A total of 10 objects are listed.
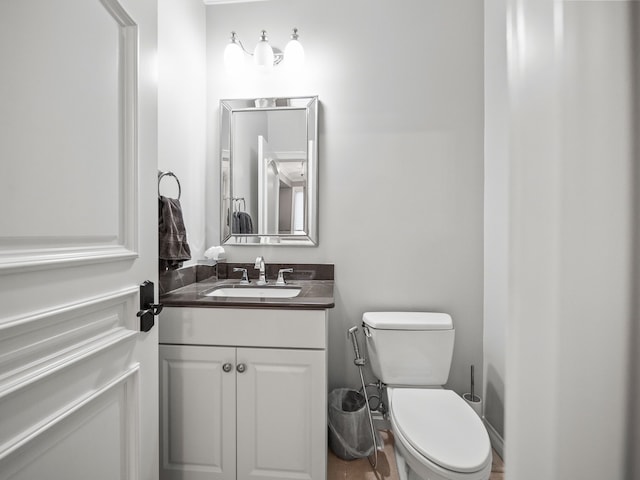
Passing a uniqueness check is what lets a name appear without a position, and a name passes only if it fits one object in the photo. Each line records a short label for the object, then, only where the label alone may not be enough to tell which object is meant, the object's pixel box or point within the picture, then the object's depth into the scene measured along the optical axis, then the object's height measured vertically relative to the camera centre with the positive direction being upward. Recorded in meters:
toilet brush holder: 1.54 -0.85
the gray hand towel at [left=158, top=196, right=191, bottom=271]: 1.21 +0.00
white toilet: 0.96 -0.68
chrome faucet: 1.69 -0.17
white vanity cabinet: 1.20 -0.64
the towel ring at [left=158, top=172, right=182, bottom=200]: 1.30 +0.27
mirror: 1.72 +0.39
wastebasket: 1.45 -0.95
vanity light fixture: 1.64 +1.01
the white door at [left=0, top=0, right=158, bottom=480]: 0.51 +0.00
